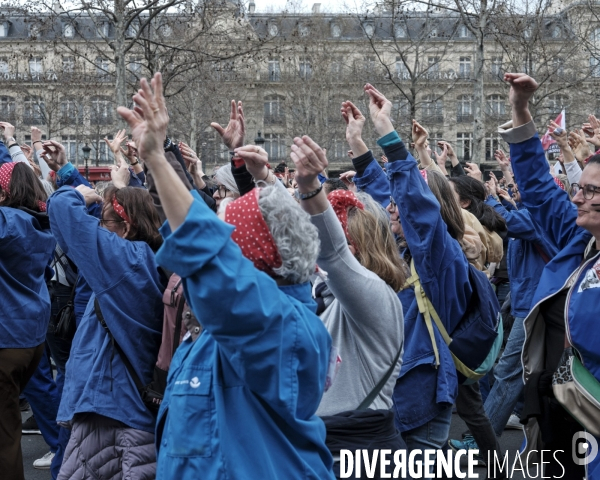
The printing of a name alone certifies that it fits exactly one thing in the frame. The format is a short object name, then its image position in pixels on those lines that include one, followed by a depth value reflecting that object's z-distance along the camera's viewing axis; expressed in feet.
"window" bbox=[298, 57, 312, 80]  138.51
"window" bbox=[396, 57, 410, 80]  151.70
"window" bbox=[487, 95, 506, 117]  141.90
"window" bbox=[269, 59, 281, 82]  165.74
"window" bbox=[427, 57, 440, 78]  118.58
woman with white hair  6.60
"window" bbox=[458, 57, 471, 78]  169.48
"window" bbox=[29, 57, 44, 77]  174.19
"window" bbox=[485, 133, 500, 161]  167.08
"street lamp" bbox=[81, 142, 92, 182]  101.51
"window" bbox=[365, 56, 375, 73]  119.75
